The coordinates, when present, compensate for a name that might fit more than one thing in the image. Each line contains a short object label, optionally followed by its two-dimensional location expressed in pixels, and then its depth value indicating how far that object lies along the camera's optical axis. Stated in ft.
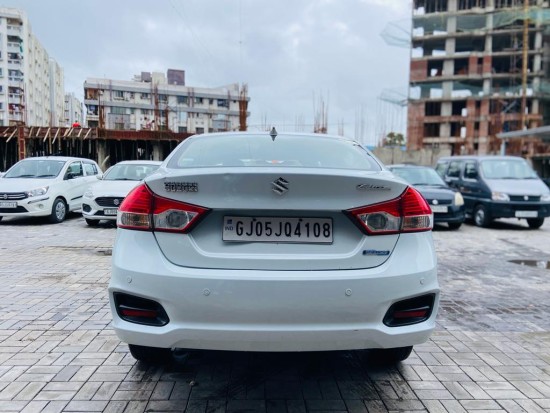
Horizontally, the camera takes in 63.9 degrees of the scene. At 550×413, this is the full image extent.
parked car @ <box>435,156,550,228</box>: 34.86
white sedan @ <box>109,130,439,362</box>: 7.20
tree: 147.95
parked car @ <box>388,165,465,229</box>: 33.78
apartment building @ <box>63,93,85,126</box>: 319.68
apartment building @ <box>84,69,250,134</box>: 223.30
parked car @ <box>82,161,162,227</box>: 31.48
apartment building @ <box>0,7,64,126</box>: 246.06
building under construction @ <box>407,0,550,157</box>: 185.26
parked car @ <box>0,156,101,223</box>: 32.73
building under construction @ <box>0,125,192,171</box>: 78.18
